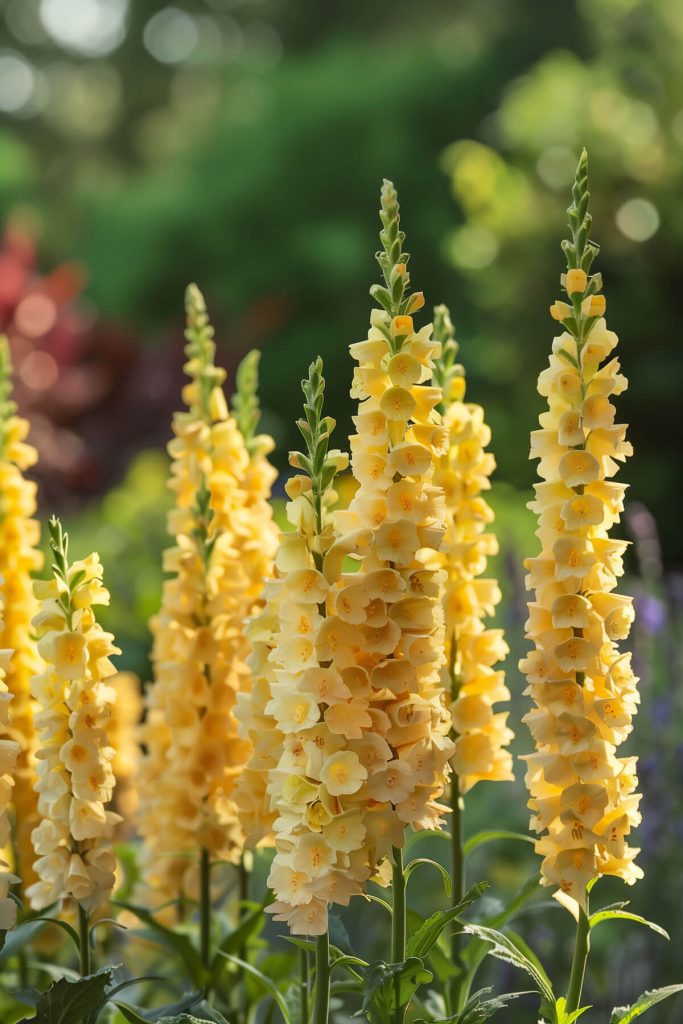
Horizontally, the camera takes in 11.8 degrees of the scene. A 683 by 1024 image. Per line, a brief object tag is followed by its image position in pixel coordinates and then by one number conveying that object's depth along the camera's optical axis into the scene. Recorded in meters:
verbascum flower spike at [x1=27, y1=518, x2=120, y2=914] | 1.95
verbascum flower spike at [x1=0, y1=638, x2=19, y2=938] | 1.89
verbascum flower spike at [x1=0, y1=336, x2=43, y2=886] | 2.12
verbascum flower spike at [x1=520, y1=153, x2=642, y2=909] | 1.91
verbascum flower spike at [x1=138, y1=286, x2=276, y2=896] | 2.11
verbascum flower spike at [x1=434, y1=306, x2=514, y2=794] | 2.02
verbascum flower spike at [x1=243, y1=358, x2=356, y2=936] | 1.86
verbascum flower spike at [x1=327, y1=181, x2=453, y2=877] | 1.87
